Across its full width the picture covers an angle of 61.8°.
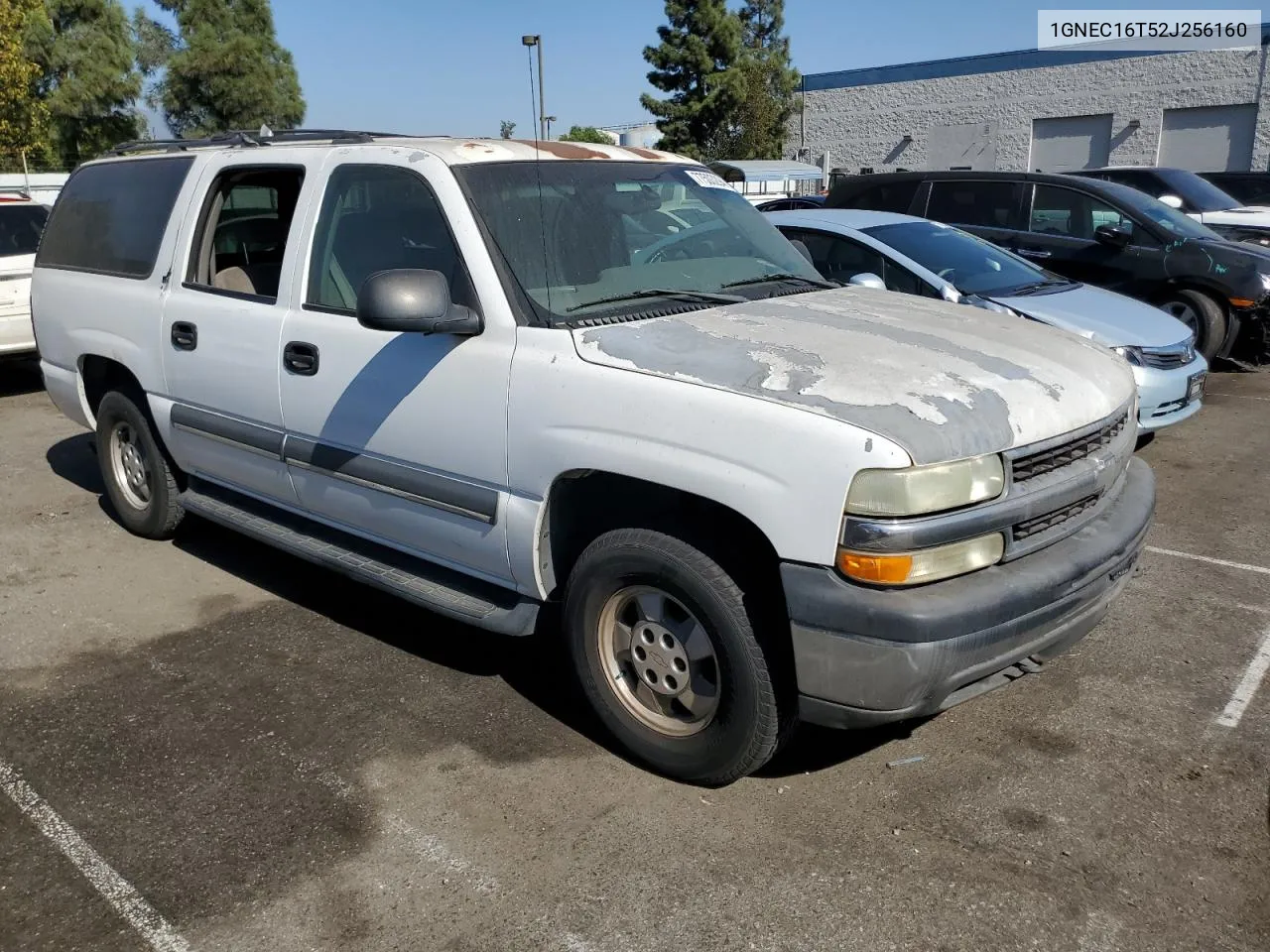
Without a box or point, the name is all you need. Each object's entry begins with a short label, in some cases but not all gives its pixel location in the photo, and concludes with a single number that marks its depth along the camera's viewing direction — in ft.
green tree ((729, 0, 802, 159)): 141.59
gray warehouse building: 101.96
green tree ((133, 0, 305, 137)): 118.11
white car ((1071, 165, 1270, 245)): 40.34
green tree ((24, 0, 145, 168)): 108.27
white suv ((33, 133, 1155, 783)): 9.26
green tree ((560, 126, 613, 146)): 187.18
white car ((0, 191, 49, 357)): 31.24
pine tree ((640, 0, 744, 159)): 132.67
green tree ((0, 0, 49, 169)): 84.84
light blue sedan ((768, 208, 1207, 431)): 22.08
